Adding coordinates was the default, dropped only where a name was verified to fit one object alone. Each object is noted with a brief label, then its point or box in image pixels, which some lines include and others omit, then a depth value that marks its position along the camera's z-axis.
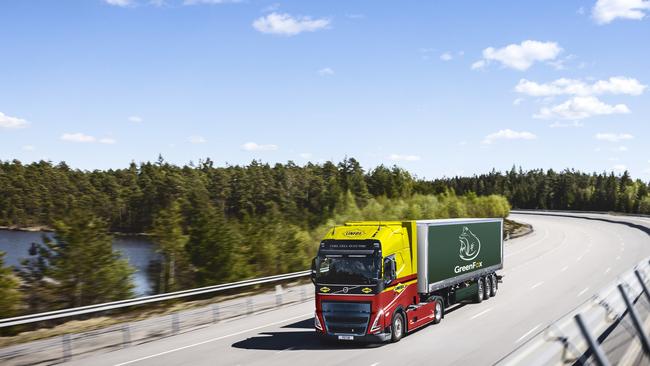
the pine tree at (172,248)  39.44
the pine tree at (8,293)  23.53
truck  16.78
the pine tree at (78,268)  29.27
